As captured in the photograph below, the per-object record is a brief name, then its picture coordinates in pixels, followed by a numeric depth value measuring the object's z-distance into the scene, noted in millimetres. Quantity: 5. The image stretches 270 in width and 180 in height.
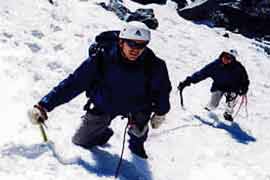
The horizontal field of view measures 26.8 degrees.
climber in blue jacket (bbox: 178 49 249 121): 11266
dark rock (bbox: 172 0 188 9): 24942
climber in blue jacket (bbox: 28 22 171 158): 6000
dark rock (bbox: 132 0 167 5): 23200
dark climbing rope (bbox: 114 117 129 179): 6097
